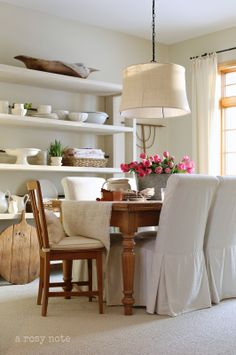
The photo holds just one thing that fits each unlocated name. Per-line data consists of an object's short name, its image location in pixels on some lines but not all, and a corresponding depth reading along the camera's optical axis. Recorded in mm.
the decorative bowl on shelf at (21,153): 5266
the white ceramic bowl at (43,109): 5492
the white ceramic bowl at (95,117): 5891
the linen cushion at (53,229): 3590
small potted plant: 5574
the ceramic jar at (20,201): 5217
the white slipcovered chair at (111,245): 3904
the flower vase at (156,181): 4141
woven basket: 5672
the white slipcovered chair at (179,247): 3521
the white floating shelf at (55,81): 5191
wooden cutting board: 4914
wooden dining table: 3586
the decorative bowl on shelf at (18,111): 5250
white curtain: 6355
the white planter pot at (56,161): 5570
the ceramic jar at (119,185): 4277
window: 6391
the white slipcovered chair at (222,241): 3793
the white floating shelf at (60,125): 5195
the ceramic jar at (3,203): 5117
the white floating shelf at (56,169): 5172
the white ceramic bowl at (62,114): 5730
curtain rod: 6245
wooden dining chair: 3535
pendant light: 3879
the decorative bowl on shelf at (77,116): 5695
